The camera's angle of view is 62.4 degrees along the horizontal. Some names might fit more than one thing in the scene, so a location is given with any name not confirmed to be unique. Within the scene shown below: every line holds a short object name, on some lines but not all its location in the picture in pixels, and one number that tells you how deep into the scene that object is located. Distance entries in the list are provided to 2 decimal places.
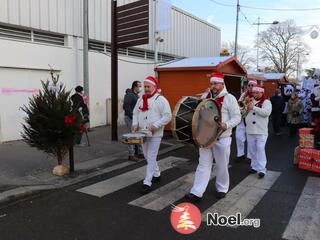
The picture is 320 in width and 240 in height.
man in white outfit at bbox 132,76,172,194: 4.41
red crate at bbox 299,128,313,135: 5.97
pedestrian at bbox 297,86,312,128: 11.33
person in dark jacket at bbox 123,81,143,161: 6.60
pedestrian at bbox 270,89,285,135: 10.31
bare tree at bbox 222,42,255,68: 49.69
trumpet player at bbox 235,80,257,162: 5.61
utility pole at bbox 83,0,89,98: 8.58
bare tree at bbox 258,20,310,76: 45.97
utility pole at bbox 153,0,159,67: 11.39
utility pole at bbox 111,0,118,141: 7.81
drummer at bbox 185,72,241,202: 4.05
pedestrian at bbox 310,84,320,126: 8.31
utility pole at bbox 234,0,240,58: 20.57
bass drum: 3.79
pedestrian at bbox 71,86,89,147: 7.17
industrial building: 7.68
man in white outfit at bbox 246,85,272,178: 5.31
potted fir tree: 4.86
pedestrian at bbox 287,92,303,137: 10.16
